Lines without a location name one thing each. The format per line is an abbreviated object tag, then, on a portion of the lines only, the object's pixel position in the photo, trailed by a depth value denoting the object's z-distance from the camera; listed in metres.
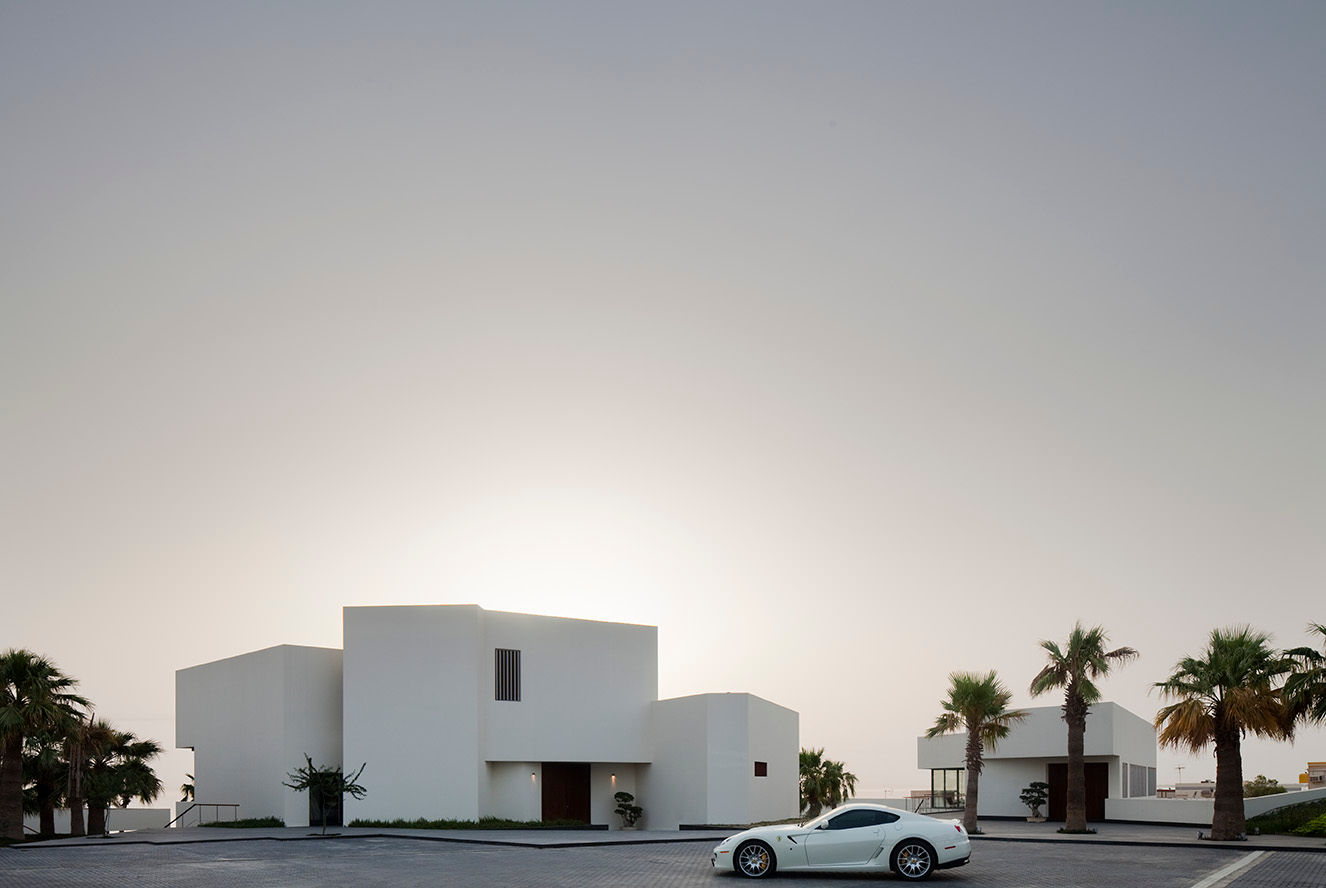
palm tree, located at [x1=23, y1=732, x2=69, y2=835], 37.00
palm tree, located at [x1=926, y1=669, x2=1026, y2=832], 36.09
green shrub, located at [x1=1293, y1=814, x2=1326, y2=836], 30.59
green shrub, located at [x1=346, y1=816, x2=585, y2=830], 37.16
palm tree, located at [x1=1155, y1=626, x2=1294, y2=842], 28.52
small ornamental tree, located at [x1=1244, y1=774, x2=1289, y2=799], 42.38
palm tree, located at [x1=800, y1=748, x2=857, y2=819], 49.53
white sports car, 18.84
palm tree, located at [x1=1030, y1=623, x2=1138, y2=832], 34.66
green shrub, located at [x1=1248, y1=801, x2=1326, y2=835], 33.19
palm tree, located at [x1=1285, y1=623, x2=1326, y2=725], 27.64
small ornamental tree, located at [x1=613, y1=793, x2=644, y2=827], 42.28
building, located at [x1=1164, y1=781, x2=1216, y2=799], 49.65
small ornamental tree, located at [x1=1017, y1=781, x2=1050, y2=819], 45.75
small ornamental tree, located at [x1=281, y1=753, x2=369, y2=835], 34.78
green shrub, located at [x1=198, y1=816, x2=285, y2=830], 39.00
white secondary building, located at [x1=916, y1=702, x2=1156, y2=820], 44.38
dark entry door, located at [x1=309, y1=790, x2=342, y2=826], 39.94
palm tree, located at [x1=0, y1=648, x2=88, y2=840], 31.73
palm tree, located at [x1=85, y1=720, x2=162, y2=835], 37.34
